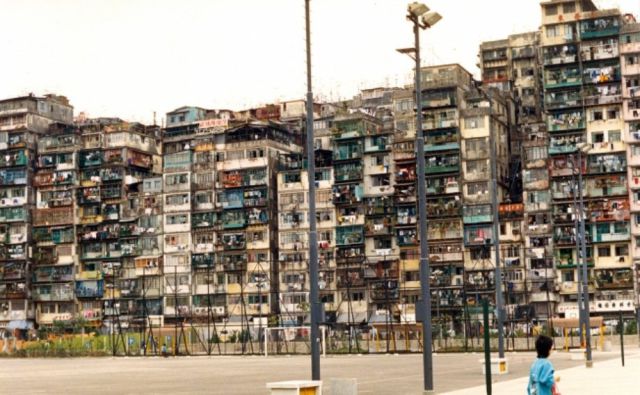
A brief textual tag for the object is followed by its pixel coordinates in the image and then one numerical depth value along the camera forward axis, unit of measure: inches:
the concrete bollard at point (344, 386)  1293.1
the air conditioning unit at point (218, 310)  5634.8
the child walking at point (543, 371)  678.5
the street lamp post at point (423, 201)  1186.1
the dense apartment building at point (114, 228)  5895.7
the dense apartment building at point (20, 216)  6122.1
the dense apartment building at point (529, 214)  5054.1
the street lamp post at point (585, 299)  2167.3
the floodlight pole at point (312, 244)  1136.2
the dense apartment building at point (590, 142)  5000.0
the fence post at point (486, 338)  776.9
